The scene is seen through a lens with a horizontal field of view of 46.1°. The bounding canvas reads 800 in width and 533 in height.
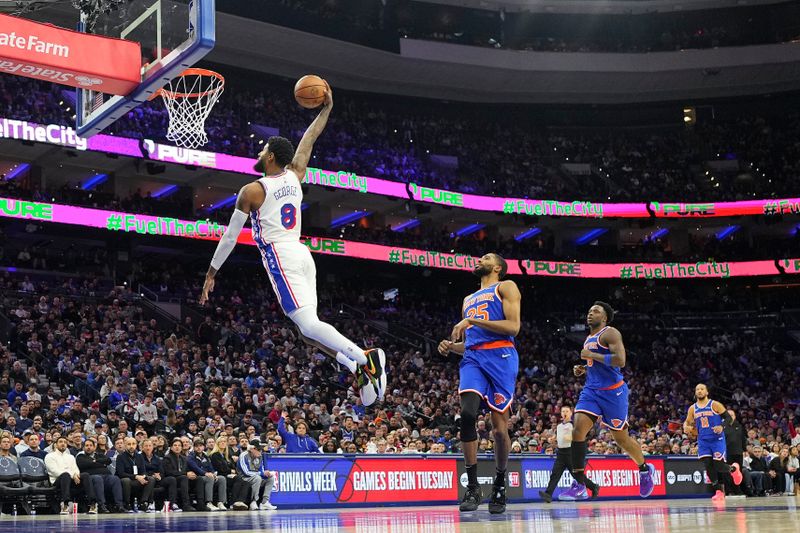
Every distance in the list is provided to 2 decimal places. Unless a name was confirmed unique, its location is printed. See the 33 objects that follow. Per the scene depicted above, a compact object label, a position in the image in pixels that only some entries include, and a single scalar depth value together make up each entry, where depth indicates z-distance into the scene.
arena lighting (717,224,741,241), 44.38
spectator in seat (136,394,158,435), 18.83
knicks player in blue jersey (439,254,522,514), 8.25
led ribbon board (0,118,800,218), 27.91
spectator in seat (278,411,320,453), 16.94
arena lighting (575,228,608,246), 44.75
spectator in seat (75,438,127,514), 14.19
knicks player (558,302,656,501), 10.62
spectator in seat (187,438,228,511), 15.17
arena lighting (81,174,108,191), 33.97
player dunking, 7.28
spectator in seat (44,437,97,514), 13.99
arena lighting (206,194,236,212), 36.00
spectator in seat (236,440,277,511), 15.01
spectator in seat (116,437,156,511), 14.59
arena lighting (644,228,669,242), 44.88
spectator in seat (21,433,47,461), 14.39
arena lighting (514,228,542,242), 44.38
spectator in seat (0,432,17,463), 13.88
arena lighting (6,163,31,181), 32.38
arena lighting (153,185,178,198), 35.65
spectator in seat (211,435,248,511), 15.09
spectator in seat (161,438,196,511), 14.99
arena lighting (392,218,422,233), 41.94
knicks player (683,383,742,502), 14.23
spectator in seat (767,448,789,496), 22.39
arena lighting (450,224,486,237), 43.19
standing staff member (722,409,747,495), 18.88
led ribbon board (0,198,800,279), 28.67
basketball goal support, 10.64
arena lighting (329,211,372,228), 39.72
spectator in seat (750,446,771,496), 21.57
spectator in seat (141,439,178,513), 14.91
